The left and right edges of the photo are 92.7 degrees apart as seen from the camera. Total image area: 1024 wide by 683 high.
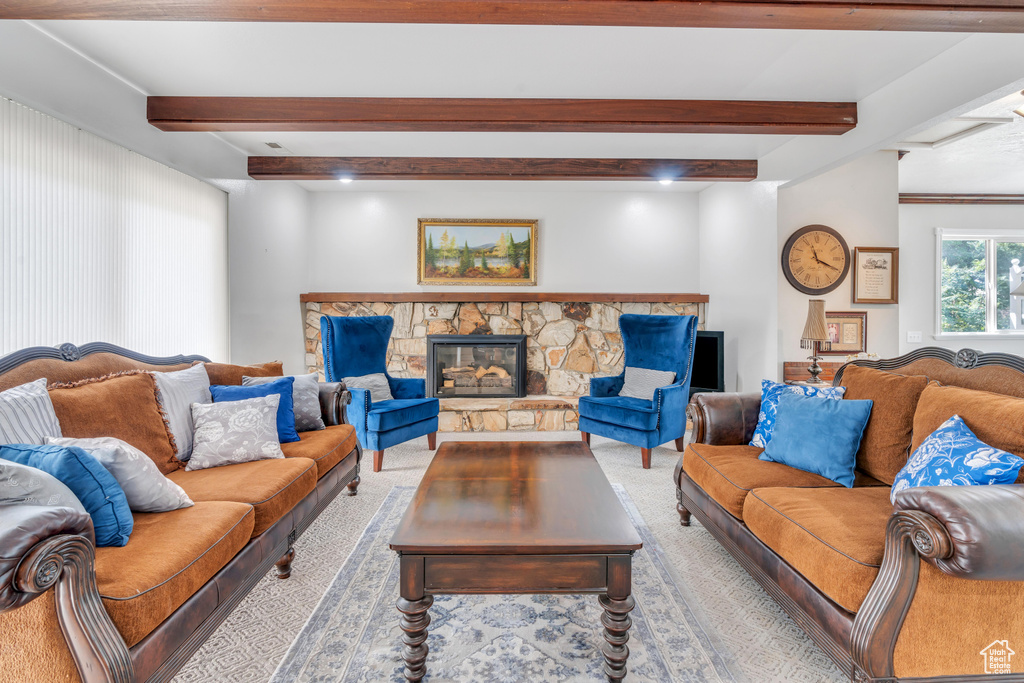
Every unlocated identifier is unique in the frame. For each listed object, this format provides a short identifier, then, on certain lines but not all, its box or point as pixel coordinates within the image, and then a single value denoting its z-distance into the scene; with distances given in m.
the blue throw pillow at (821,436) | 2.12
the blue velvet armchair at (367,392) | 3.65
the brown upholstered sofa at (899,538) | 1.23
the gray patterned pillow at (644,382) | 4.25
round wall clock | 4.18
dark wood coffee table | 1.51
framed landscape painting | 5.27
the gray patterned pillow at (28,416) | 1.61
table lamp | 3.87
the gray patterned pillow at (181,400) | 2.36
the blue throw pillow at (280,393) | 2.66
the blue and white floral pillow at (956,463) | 1.46
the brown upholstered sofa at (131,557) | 1.12
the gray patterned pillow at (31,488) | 1.24
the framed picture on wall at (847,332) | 4.24
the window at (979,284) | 5.46
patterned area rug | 1.59
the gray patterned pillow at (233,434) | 2.35
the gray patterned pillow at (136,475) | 1.64
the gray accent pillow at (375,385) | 3.98
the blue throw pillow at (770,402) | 2.53
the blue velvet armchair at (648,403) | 3.85
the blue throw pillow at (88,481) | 1.42
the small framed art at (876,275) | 4.20
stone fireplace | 5.19
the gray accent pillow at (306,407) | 2.97
